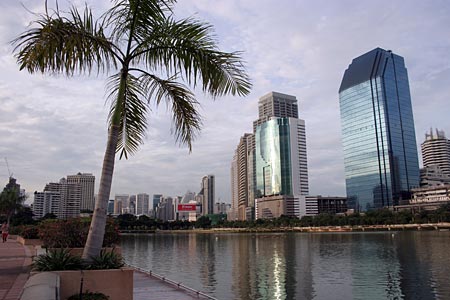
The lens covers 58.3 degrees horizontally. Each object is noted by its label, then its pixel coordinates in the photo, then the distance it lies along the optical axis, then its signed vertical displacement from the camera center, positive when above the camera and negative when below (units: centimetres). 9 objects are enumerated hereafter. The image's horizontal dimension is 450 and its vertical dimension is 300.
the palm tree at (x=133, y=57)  751 +339
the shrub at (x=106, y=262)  794 -64
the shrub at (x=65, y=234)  1152 -11
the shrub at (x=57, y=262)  772 -62
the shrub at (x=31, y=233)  2467 -15
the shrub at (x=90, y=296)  716 -118
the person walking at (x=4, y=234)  3074 -23
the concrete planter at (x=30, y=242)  2433 -70
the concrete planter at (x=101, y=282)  736 -98
